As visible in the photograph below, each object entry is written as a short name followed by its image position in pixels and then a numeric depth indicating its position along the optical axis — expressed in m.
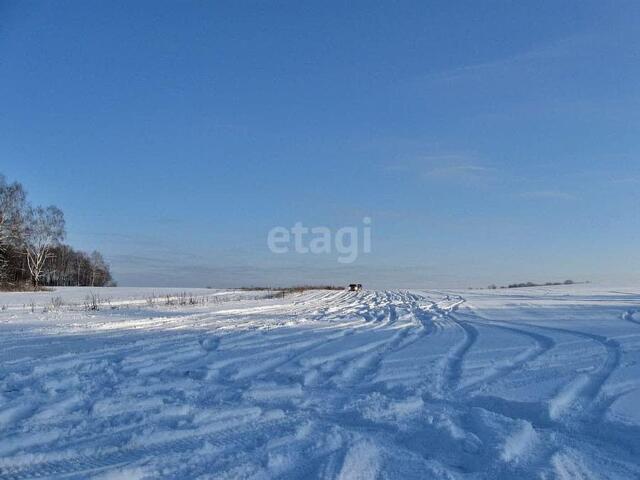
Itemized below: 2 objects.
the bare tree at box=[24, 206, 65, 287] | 46.28
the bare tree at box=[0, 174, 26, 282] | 41.44
